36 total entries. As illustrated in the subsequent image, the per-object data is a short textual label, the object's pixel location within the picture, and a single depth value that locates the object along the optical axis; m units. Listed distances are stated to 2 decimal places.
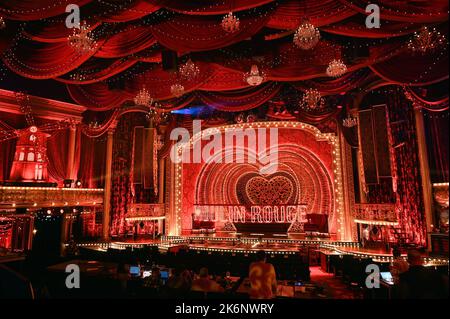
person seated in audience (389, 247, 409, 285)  4.99
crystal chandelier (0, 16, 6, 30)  5.72
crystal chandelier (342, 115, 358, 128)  10.73
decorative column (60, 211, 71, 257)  10.31
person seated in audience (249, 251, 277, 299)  4.20
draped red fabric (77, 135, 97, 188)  11.93
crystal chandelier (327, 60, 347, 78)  6.81
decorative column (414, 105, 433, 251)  8.59
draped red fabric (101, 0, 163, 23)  5.91
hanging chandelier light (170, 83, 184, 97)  8.54
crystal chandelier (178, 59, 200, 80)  7.34
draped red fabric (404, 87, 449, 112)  6.87
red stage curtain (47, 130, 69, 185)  11.12
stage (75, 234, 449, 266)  9.48
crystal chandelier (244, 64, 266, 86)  6.95
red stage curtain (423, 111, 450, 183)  8.41
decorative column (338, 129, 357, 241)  11.45
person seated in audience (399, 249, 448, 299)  2.96
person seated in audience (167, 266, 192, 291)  3.97
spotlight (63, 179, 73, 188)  10.73
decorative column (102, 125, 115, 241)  11.80
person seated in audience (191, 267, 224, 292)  4.16
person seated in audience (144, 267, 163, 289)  5.05
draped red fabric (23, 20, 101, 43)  6.66
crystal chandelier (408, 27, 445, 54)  5.66
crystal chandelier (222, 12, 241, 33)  5.50
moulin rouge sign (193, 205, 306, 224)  13.04
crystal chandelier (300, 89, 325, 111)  8.92
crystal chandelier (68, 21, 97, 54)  5.79
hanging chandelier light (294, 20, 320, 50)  5.41
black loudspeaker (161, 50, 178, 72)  7.71
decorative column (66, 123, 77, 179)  11.52
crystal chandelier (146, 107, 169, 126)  11.89
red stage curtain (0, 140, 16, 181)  9.89
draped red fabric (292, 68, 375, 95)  8.54
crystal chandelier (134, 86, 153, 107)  8.48
